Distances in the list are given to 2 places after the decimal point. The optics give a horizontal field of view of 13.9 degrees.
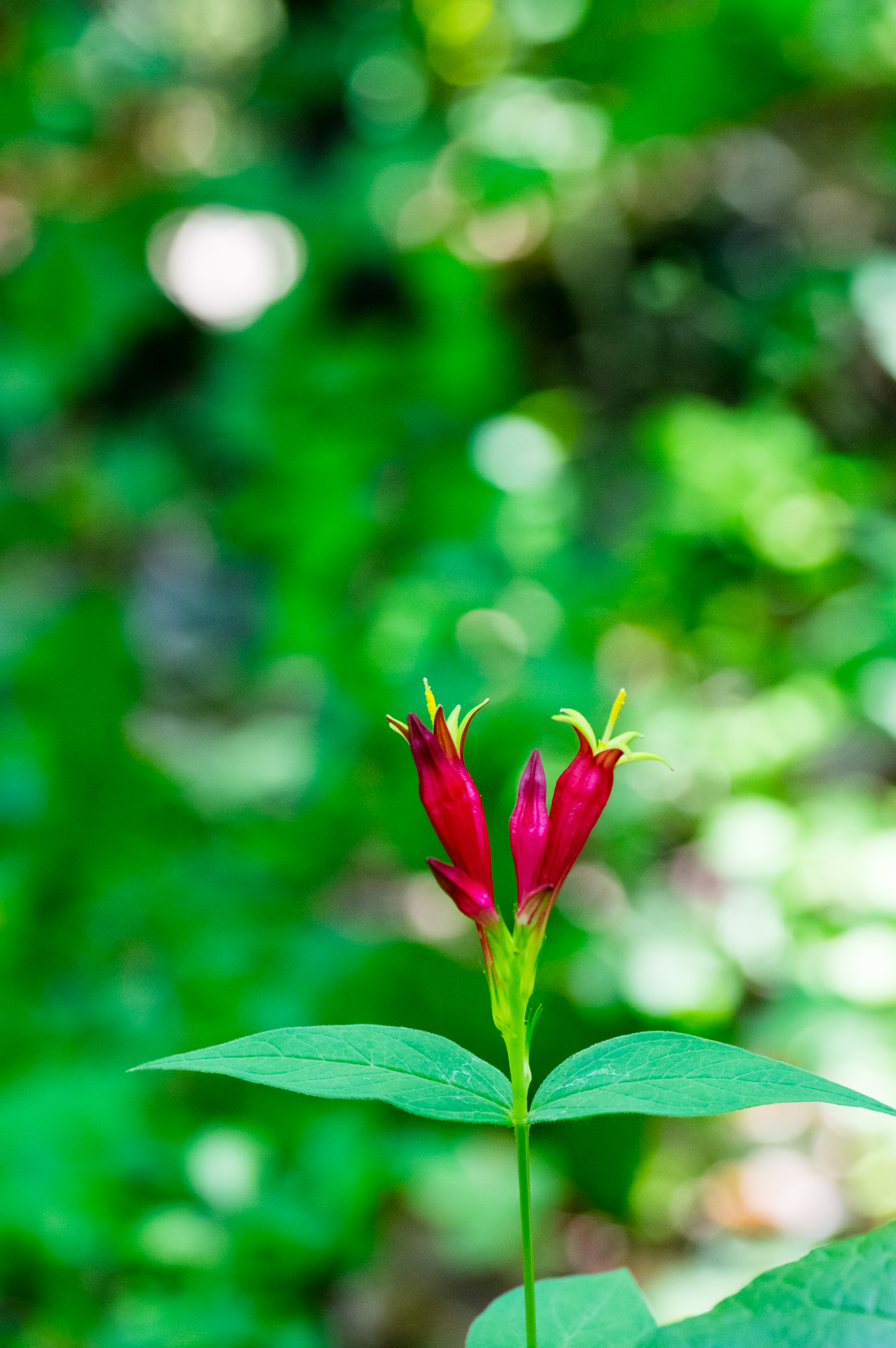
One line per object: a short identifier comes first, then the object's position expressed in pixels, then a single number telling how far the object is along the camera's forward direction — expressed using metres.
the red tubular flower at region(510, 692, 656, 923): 0.74
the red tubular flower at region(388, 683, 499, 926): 0.73
